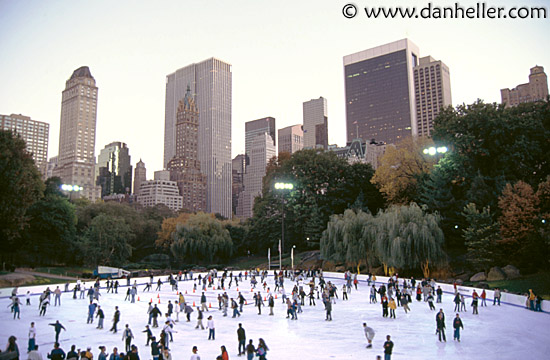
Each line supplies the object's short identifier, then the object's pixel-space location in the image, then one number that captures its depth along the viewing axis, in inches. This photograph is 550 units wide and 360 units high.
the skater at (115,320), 714.2
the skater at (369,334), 612.7
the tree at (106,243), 2308.1
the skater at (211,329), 670.2
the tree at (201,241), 2596.0
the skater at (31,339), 591.5
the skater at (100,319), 749.3
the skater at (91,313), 808.1
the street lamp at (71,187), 2056.6
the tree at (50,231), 2267.5
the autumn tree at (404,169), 2138.3
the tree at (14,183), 1560.0
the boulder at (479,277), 1430.2
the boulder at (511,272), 1359.5
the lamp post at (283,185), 2086.6
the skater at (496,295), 1051.9
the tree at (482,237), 1400.1
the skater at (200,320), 766.5
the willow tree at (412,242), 1513.3
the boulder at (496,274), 1372.3
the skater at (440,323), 648.4
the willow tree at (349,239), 1795.0
